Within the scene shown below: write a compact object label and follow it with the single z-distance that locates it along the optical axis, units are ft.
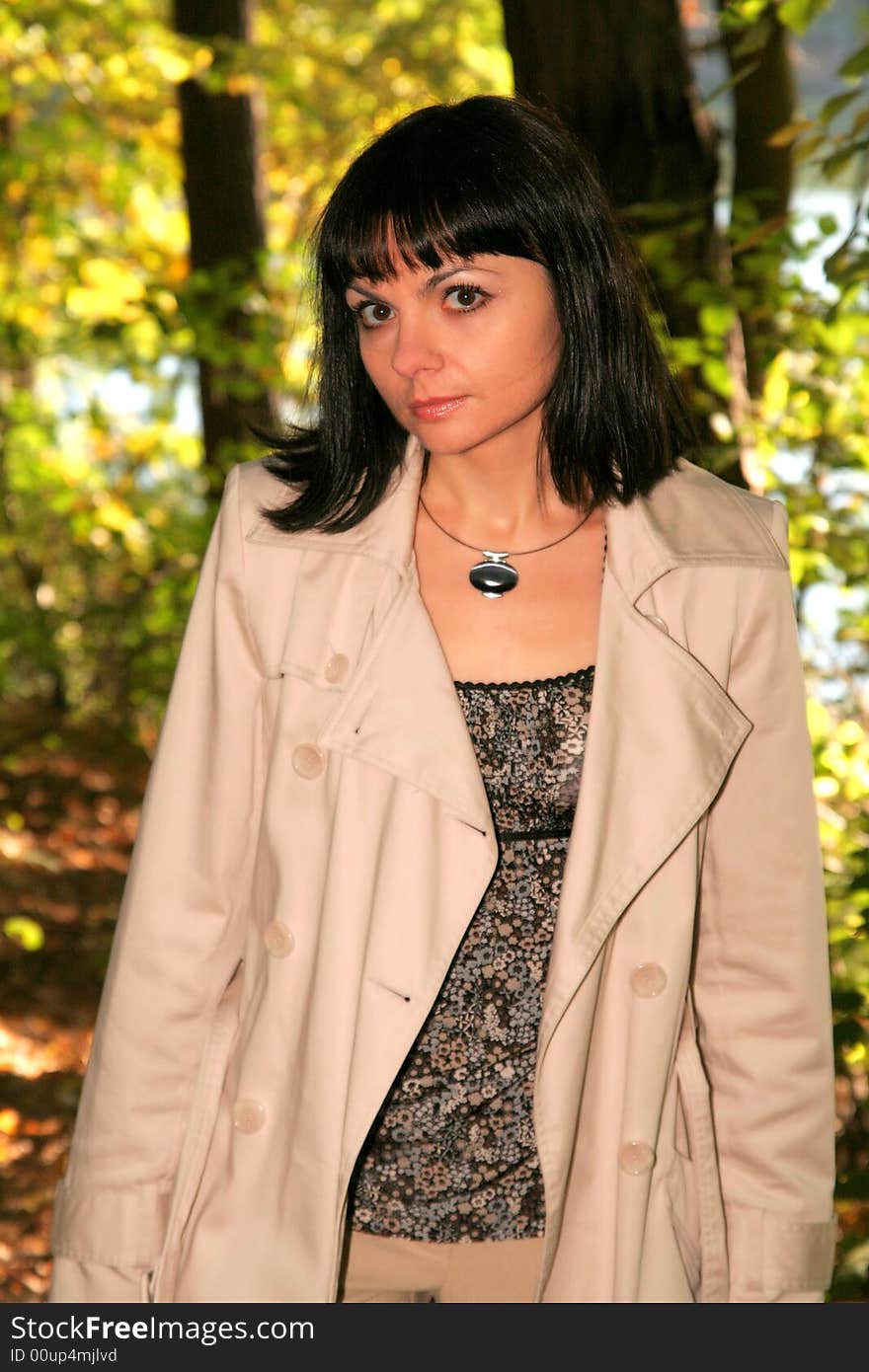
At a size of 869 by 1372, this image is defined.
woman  6.52
